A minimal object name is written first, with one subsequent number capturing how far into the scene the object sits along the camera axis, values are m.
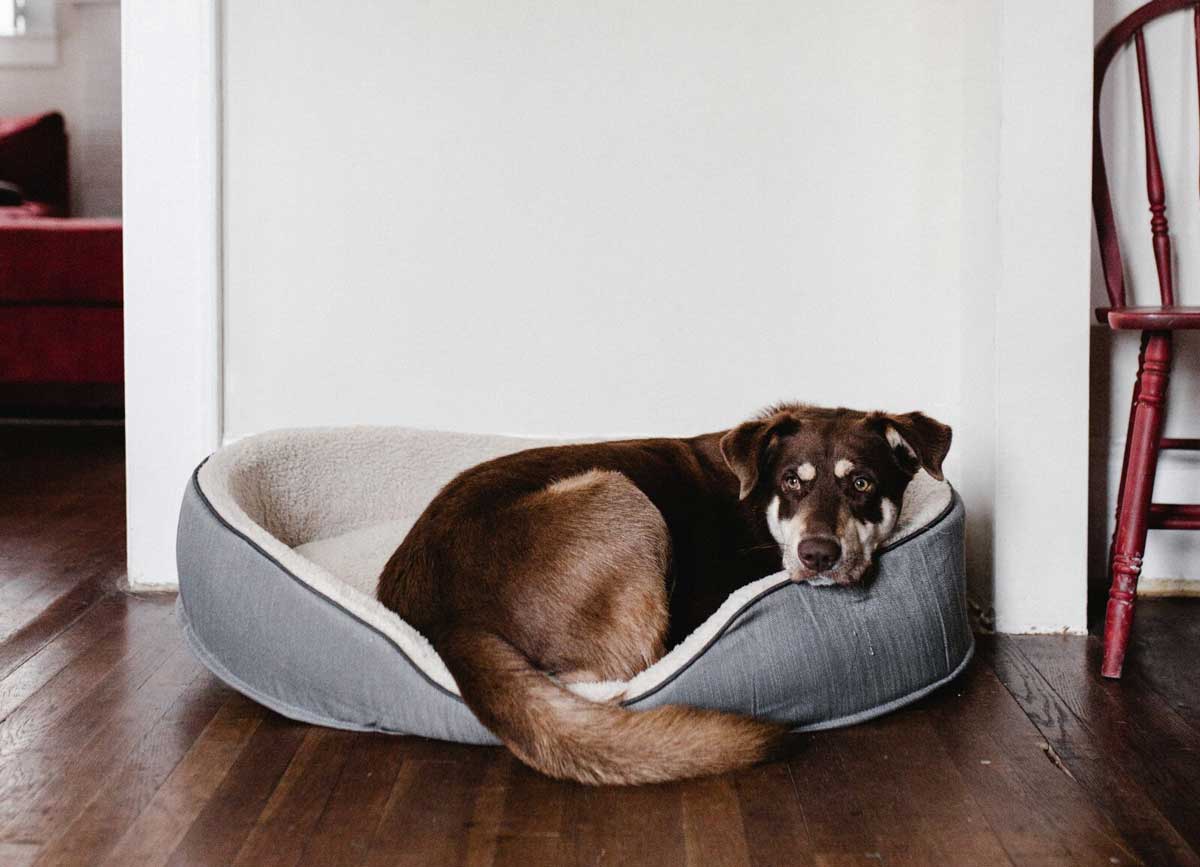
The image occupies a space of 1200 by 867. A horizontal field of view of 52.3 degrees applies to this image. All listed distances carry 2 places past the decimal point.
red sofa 5.32
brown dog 1.81
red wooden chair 2.43
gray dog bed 2.01
